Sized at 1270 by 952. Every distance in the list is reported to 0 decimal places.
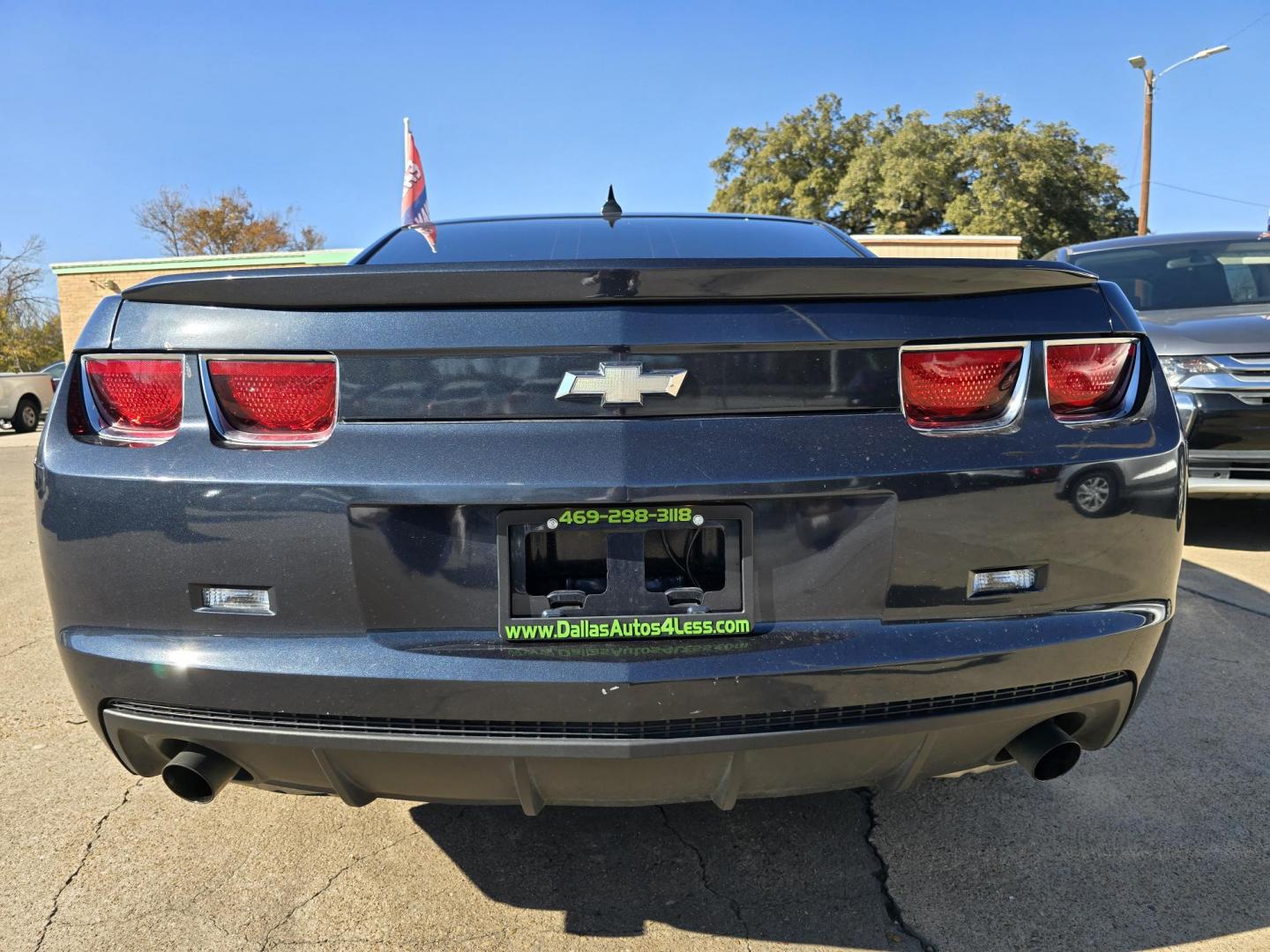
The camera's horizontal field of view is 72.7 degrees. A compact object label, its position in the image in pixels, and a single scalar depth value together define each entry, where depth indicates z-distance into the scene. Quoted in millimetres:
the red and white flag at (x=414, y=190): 11188
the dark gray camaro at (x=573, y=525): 1500
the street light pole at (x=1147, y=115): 19297
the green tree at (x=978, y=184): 30438
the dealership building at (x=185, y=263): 21312
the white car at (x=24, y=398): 18000
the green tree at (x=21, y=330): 39000
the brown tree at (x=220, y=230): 41375
